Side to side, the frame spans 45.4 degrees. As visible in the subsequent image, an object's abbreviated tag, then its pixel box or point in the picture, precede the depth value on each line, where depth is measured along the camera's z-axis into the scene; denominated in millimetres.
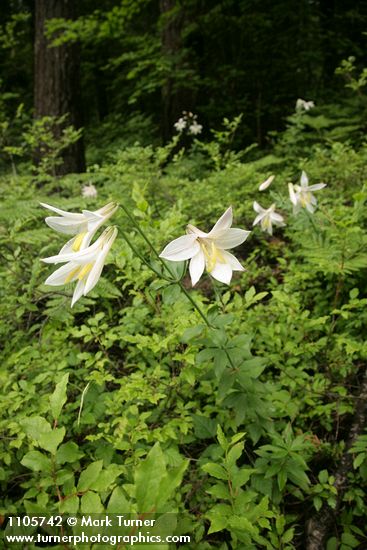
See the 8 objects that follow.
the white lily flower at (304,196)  858
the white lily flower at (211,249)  505
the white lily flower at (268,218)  923
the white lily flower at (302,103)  1836
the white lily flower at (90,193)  1297
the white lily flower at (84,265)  479
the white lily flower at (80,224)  505
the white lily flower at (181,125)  2034
